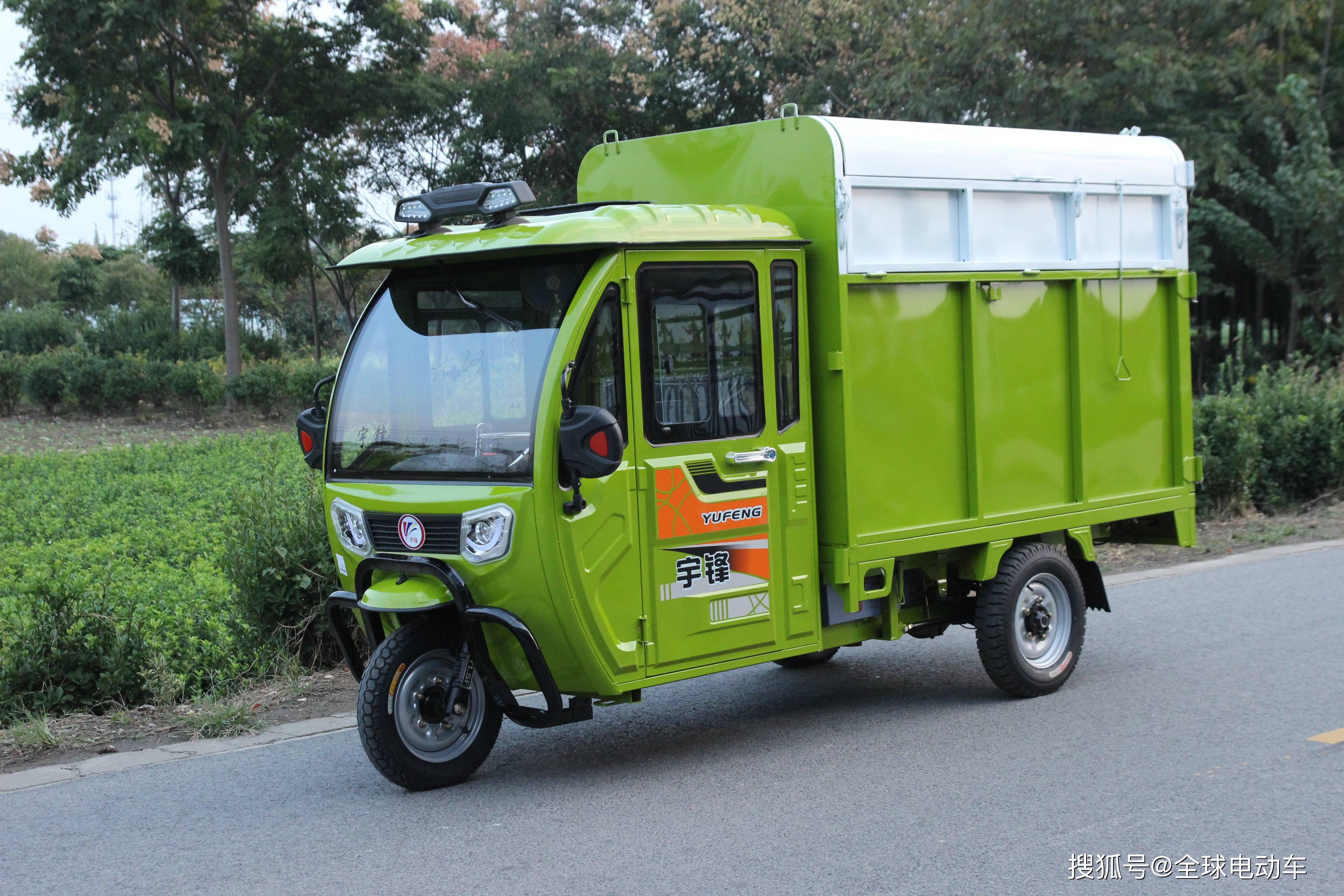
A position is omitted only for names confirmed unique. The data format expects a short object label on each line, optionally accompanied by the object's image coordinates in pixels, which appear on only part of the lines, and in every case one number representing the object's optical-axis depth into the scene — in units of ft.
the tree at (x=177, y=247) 89.71
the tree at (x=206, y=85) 78.89
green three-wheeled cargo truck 17.74
